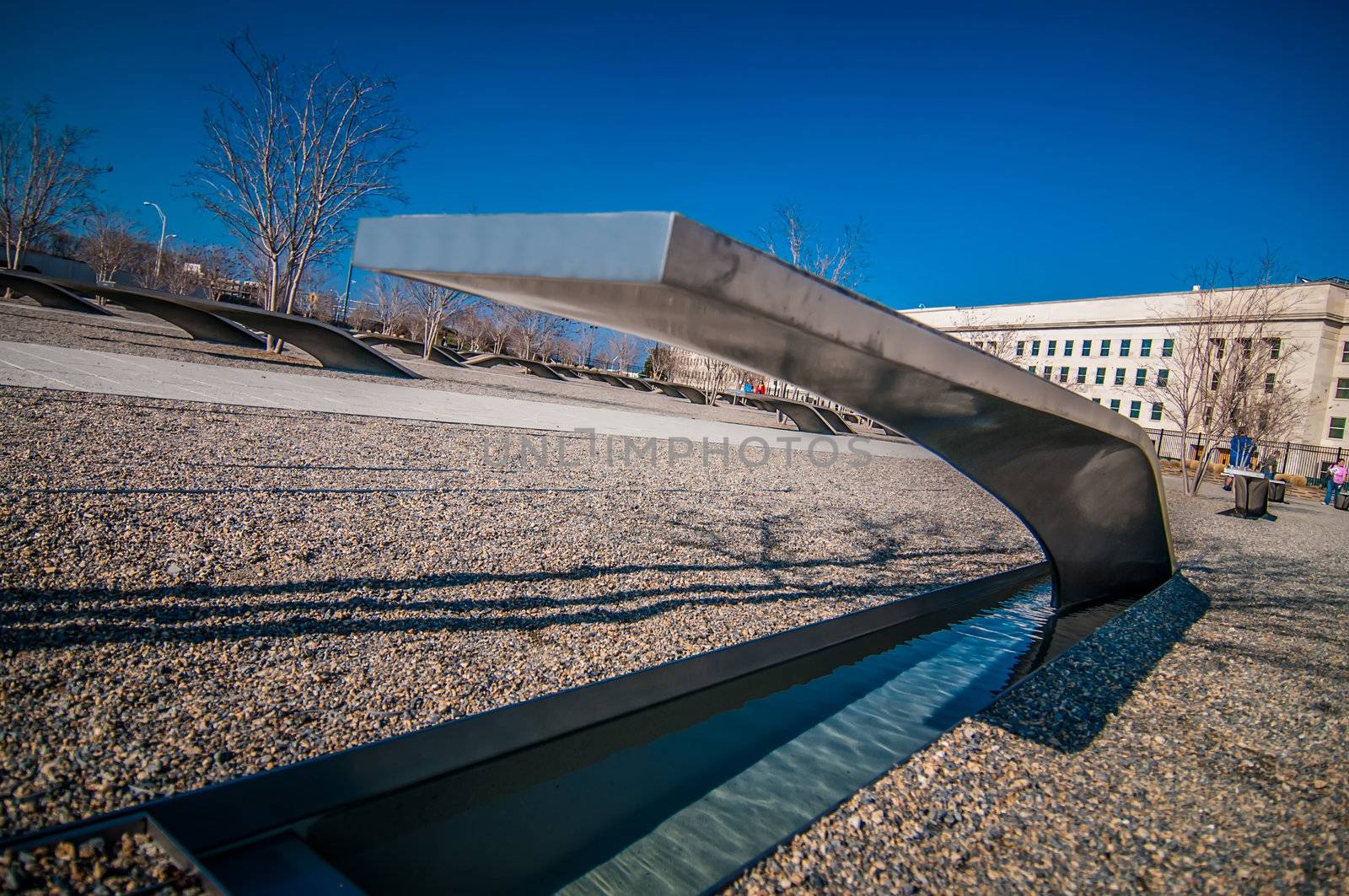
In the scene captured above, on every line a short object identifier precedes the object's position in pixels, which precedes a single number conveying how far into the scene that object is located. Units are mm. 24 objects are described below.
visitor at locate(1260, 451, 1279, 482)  27566
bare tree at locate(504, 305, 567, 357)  53719
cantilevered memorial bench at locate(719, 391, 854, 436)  20156
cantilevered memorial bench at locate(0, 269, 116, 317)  18672
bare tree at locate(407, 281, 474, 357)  30934
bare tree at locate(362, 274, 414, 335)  51000
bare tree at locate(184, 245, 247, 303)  45238
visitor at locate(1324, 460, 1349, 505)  23484
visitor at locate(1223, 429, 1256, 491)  21258
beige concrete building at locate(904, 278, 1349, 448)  47281
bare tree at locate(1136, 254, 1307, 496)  17781
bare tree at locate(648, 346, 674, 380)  60922
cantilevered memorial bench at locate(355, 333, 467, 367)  29750
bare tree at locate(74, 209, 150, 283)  47875
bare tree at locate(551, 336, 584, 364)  70875
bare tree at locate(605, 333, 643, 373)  69250
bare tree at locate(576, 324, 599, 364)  65438
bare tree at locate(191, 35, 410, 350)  18031
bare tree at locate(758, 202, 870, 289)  29984
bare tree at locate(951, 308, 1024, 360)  41875
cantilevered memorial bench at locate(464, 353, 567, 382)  31753
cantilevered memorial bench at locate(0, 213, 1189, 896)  1521
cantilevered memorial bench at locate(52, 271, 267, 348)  15531
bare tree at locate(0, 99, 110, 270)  32062
